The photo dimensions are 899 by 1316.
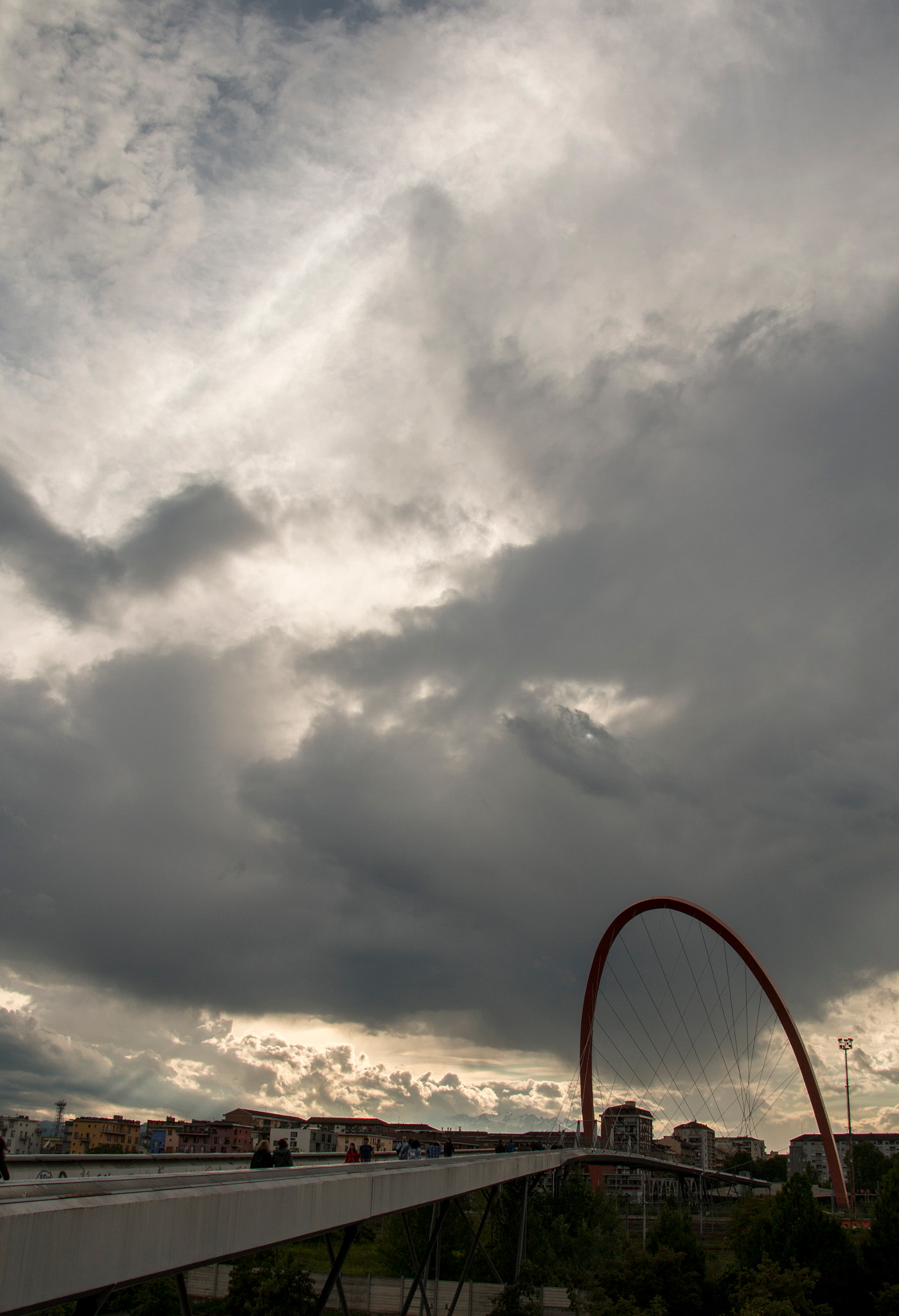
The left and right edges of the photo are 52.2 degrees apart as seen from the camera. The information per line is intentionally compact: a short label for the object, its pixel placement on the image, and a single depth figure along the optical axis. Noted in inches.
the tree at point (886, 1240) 1610.5
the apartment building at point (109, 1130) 5255.9
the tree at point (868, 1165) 5531.5
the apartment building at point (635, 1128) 5885.8
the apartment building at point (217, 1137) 4820.4
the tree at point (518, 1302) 1622.8
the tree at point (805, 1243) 1603.1
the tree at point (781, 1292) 1427.2
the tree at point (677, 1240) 1785.2
